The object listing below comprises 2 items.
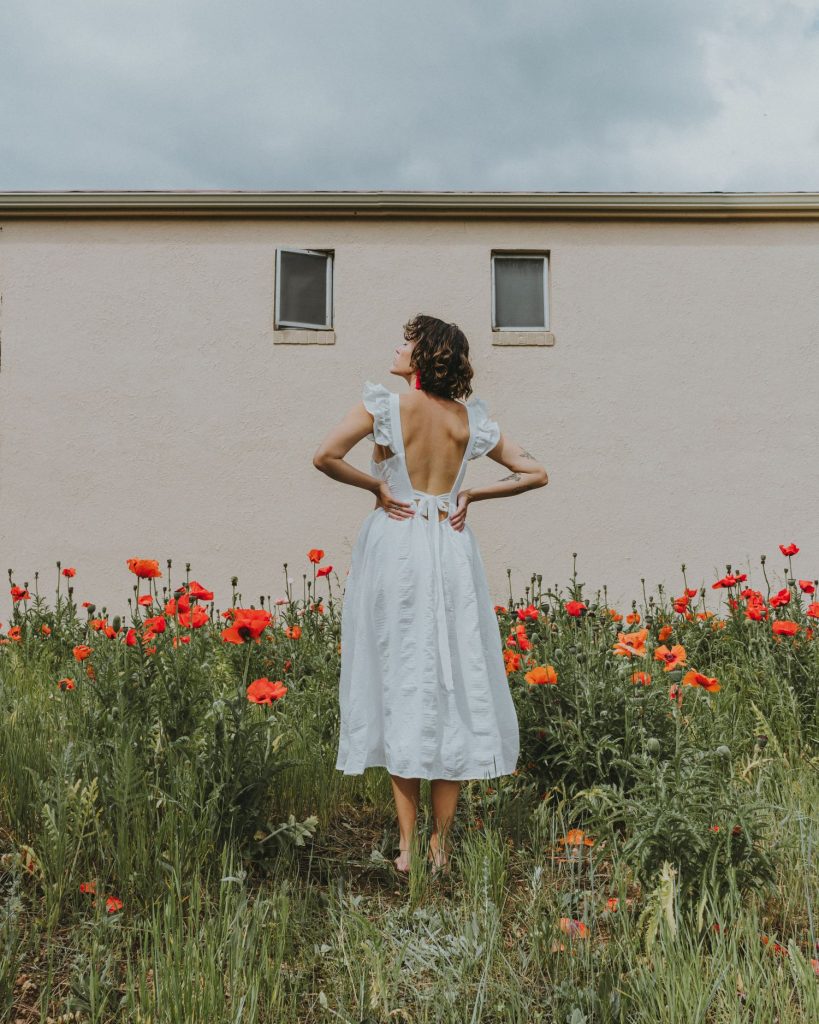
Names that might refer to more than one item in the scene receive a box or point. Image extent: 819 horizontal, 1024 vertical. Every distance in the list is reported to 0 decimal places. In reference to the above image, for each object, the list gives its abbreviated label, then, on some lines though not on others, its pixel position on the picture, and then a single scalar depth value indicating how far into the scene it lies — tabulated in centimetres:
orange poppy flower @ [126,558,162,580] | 292
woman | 267
